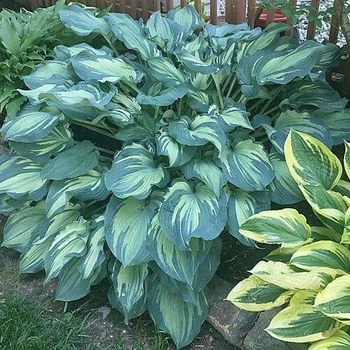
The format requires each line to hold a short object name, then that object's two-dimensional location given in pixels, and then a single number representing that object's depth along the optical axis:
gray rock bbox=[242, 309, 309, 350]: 1.93
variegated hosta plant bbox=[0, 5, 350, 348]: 2.13
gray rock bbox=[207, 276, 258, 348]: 2.09
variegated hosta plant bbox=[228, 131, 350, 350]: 1.68
